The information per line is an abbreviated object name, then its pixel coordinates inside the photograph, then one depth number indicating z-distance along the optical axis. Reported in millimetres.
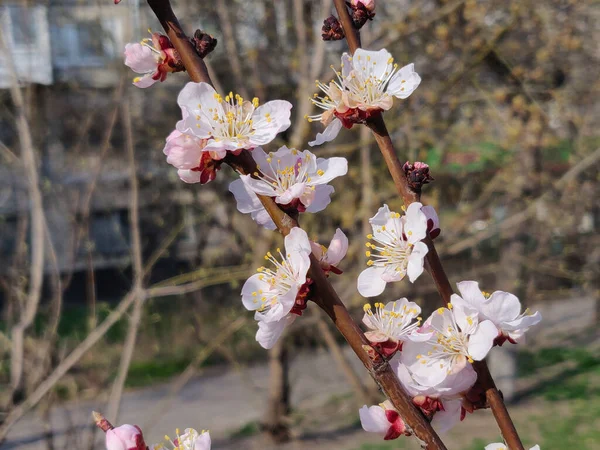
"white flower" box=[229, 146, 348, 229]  323
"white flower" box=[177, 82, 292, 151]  323
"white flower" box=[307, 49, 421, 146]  340
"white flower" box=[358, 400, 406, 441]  331
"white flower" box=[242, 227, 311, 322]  317
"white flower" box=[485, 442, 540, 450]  337
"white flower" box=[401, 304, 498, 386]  321
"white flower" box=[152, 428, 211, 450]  323
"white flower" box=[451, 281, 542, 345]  327
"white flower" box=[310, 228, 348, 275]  334
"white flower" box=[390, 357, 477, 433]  324
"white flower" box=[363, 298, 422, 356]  324
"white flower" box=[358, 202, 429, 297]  329
